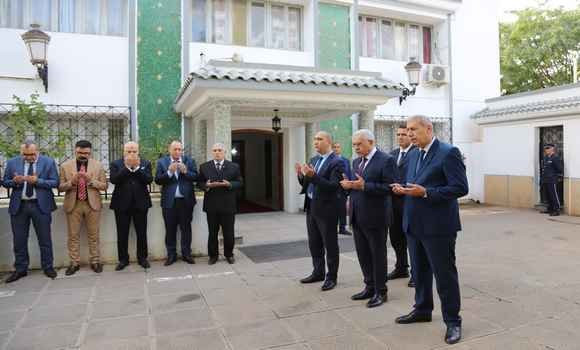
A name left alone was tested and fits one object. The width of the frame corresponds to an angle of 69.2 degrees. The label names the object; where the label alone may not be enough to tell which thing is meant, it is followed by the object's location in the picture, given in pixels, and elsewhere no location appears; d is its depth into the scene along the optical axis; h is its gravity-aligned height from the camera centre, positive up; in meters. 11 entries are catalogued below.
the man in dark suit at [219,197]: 5.61 -0.28
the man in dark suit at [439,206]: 3.13 -0.25
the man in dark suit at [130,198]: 5.39 -0.27
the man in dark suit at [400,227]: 4.89 -0.63
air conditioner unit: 12.06 +2.87
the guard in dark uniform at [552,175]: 10.07 -0.05
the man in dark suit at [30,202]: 5.02 -0.29
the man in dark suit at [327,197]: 4.42 -0.23
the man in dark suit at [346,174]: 4.52 -0.02
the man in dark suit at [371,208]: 3.96 -0.32
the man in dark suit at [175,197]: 5.67 -0.28
